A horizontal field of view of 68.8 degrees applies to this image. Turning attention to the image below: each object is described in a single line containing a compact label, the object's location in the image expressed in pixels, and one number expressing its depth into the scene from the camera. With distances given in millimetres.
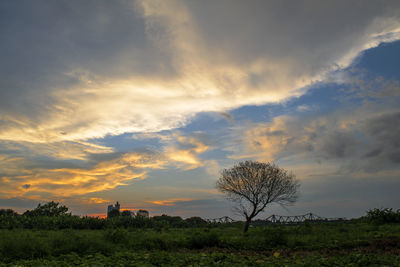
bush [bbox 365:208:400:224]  25822
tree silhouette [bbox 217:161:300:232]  25391
